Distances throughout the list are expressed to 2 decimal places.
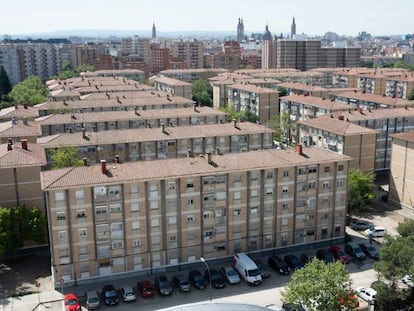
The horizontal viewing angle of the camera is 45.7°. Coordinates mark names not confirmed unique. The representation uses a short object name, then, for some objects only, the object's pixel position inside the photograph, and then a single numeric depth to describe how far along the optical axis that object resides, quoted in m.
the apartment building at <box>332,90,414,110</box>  89.75
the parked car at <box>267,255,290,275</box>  44.41
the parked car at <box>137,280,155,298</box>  40.56
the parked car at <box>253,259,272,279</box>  43.62
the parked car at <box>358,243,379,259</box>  47.56
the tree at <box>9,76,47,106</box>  118.28
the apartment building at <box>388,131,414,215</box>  58.88
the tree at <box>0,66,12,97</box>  151.40
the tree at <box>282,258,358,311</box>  33.53
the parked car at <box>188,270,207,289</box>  41.92
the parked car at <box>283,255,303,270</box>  45.03
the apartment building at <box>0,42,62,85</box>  183.25
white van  42.47
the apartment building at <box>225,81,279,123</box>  105.38
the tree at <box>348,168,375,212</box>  57.06
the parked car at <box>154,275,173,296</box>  40.83
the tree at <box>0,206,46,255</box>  45.12
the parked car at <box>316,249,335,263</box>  45.88
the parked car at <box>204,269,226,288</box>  42.16
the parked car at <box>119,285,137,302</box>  40.00
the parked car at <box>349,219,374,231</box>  54.66
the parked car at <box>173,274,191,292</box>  41.38
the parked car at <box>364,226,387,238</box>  52.72
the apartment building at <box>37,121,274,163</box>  62.50
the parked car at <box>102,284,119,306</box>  39.51
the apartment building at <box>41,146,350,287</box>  41.88
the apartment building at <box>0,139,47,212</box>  47.78
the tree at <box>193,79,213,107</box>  133.12
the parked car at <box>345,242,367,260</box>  47.25
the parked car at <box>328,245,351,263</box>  46.16
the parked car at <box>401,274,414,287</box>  38.84
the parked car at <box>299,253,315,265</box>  46.28
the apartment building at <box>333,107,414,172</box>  71.81
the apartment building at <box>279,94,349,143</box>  87.19
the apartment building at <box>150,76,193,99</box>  124.81
